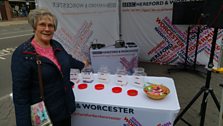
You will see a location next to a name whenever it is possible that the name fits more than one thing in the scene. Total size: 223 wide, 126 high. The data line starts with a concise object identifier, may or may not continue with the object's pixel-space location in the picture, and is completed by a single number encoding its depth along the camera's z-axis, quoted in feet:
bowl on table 4.57
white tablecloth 4.35
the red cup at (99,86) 5.30
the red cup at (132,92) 4.94
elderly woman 3.46
